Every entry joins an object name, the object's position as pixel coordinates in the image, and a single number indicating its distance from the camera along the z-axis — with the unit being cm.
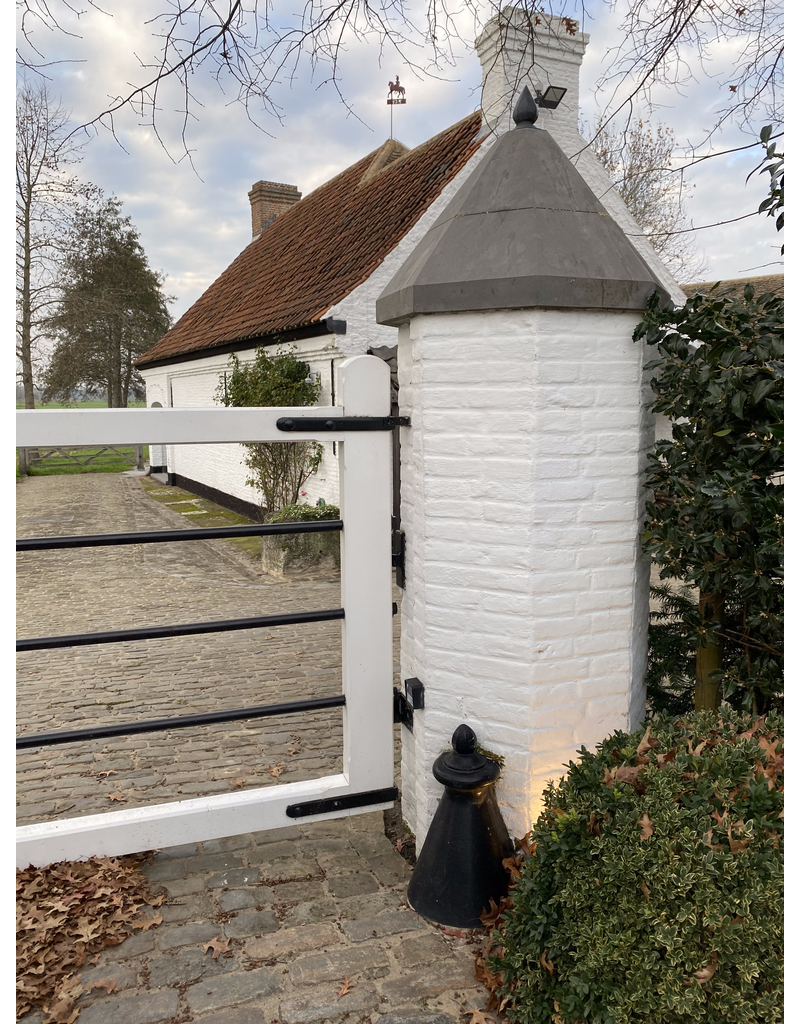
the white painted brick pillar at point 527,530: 249
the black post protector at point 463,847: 249
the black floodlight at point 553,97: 842
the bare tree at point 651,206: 1549
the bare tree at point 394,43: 275
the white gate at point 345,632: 264
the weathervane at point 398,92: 346
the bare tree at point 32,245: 1995
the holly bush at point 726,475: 222
